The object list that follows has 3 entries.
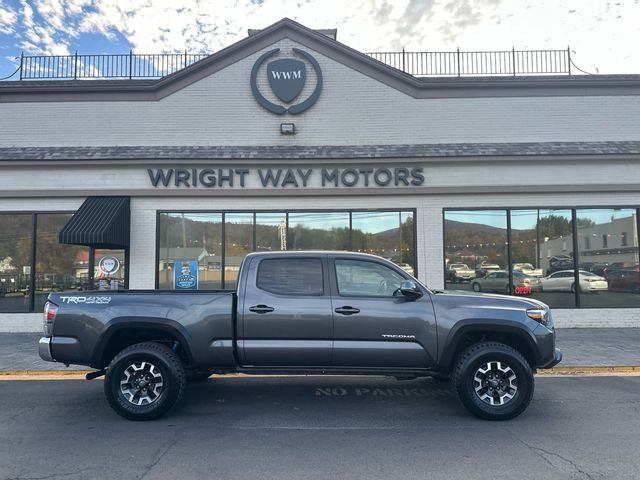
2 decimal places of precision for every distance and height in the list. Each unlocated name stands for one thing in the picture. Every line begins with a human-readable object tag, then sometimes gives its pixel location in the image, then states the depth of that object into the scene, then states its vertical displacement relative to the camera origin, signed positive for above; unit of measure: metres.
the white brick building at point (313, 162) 11.81 +2.50
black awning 10.51 +0.88
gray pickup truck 5.27 -0.92
